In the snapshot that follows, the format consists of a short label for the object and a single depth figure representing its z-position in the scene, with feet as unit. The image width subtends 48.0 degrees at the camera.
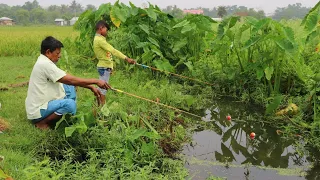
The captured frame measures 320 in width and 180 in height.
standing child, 17.22
